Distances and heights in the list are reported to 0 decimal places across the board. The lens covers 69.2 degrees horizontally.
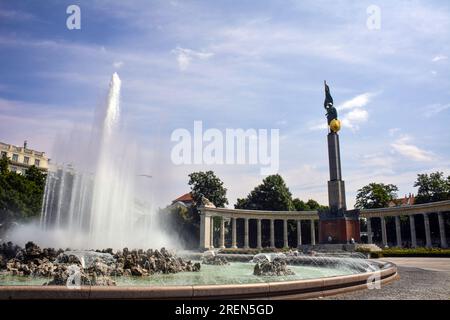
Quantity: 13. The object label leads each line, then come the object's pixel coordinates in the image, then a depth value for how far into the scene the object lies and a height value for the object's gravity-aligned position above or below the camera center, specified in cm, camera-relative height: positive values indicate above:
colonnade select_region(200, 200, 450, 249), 5613 +179
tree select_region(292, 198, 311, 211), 9175 +528
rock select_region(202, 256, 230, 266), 2330 -259
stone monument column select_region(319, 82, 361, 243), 4722 +163
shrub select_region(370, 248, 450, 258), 3566 -302
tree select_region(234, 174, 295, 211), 8300 +724
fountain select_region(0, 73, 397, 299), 854 -167
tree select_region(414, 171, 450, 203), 7756 +919
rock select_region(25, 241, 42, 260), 1662 -145
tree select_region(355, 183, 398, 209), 8456 +786
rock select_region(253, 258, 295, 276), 1573 -212
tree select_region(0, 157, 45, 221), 4688 +399
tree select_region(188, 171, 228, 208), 8256 +925
